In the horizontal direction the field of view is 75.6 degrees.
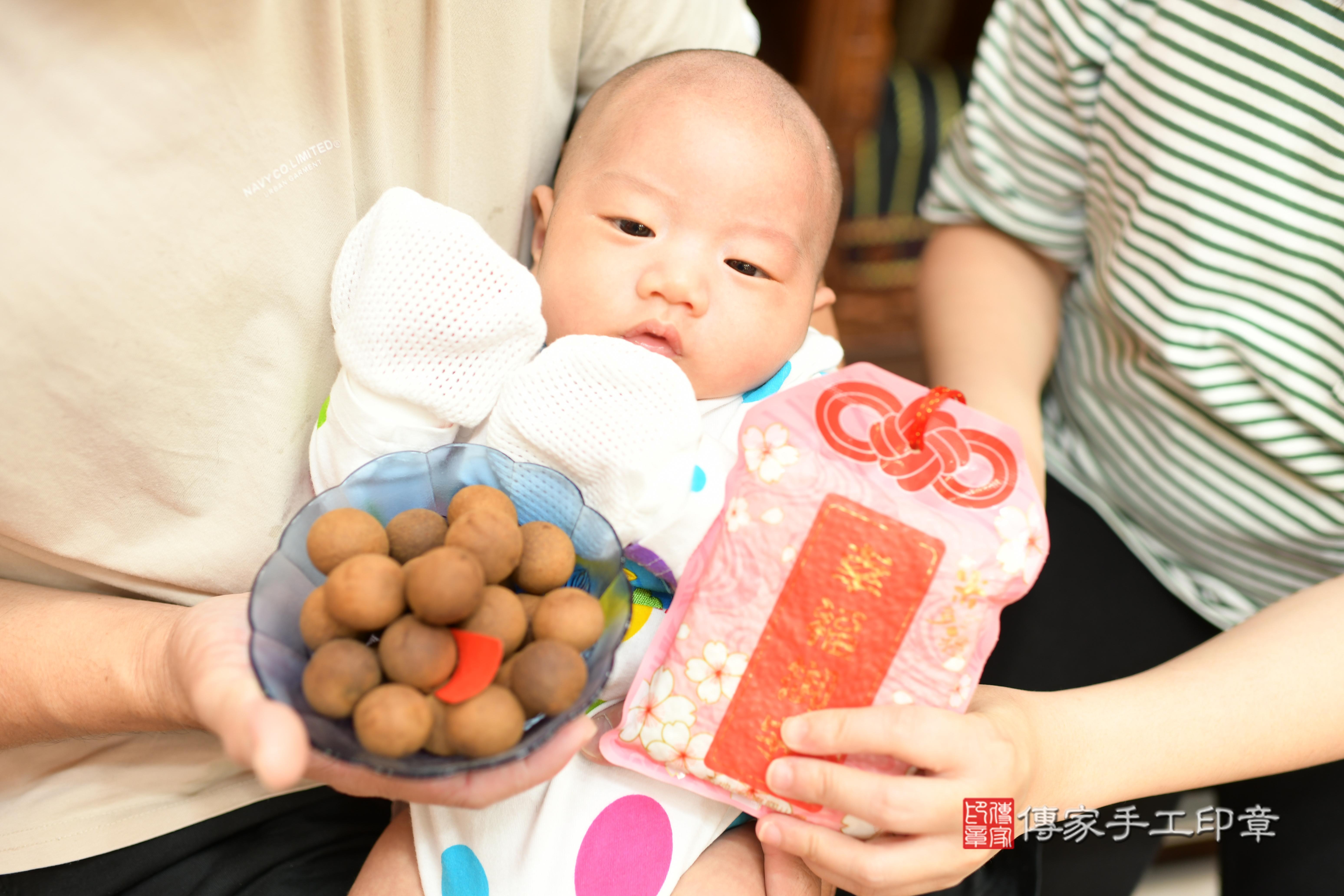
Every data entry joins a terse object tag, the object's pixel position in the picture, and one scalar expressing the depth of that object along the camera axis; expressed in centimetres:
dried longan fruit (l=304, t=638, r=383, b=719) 53
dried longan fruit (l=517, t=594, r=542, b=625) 60
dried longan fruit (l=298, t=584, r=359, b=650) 56
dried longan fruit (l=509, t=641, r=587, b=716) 54
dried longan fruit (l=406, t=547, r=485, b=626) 52
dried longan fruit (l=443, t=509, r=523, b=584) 57
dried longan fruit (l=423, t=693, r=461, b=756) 54
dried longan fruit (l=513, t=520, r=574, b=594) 61
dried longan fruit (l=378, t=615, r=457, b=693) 53
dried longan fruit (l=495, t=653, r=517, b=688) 56
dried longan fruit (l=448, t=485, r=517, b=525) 61
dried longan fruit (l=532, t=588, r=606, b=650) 57
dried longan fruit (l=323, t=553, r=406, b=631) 54
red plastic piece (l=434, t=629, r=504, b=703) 54
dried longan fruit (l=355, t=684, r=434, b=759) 51
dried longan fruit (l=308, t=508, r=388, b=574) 58
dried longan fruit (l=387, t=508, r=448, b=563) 60
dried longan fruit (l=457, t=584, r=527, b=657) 56
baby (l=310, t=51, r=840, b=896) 74
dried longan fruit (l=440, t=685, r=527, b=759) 52
